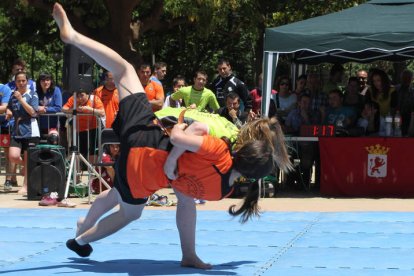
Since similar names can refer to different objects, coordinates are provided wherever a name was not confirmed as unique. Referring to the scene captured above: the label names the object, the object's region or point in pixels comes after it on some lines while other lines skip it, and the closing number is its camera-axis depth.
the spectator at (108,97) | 12.02
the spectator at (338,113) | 12.52
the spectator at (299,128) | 12.70
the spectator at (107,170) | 11.67
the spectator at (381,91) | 12.91
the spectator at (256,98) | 13.56
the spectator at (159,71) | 13.34
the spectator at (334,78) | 14.30
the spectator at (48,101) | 12.60
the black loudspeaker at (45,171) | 11.34
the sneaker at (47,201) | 10.88
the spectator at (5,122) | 12.53
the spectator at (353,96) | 12.90
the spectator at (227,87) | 12.77
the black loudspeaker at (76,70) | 10.48
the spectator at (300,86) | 13.52
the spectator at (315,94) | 13.06
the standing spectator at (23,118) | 11.88
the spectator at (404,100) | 12.72
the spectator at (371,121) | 12.41
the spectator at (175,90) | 13.71
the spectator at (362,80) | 14.03
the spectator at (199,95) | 12.45
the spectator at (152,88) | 12.09
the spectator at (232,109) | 11.77
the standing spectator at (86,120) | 11.80
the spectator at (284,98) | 13.24
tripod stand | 10.89
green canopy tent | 11.77
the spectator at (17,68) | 12.78
